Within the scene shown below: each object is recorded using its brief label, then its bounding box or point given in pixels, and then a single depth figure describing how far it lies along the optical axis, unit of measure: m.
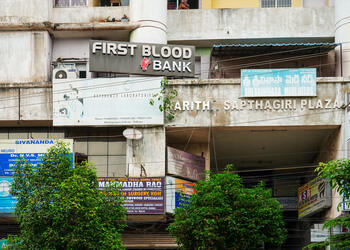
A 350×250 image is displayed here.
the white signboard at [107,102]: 31.22
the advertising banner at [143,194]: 30.19
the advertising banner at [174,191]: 30.42
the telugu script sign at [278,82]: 31.06
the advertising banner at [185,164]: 31.33
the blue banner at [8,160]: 30.45
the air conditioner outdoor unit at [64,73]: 32.47
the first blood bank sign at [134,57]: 31.86
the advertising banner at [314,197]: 30.67
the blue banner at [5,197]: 30.33
